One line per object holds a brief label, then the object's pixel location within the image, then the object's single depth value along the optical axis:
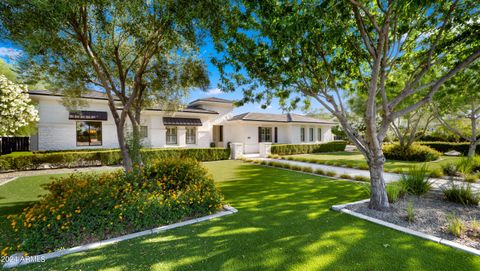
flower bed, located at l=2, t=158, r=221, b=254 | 4.09
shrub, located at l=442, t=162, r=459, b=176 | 10.06
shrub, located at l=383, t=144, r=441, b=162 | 16.14
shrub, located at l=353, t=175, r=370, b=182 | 9.50
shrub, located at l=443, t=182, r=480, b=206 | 5.93
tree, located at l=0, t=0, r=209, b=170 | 5.19
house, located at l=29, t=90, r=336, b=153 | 16.34
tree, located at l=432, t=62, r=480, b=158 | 8.10
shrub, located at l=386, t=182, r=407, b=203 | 6.17
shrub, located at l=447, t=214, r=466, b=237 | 4.18
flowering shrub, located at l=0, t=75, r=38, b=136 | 11.68
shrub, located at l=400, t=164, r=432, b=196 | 6.81
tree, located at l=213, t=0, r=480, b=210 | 5.11
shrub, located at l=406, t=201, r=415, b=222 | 4.94
